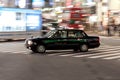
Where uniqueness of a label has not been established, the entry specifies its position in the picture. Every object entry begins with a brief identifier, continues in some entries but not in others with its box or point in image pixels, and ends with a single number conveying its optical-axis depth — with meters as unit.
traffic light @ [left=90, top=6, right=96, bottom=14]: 56.58
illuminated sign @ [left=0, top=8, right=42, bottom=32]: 31.46
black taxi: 21.27
